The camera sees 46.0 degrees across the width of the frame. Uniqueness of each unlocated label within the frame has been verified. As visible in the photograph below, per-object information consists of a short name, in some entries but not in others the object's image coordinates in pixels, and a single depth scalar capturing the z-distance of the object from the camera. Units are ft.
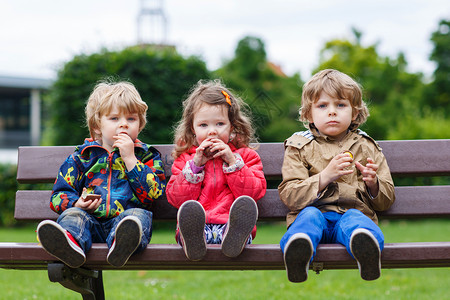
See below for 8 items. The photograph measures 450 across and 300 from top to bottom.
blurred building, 89.40
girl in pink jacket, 8.97
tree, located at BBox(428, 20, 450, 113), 83.97
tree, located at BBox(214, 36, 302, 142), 73.42
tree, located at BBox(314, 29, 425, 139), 74.69
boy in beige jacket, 8.34
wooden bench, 7.59
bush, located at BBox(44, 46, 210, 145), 28.48
